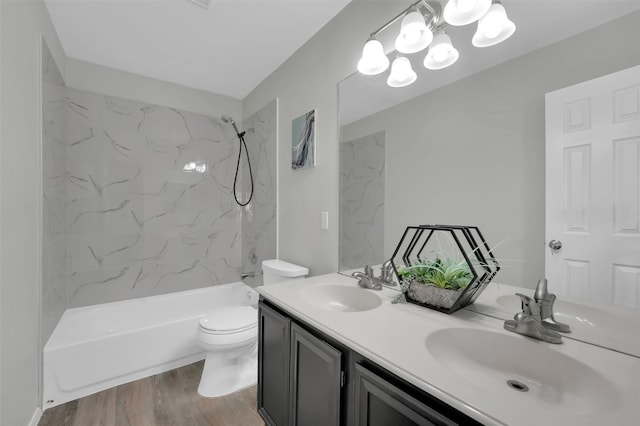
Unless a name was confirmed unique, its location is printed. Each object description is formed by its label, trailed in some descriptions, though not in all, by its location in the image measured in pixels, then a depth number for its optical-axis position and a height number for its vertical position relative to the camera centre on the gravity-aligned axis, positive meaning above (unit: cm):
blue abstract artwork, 192 +54
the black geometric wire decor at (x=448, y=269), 98 -21
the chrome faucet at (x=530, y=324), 78 -33
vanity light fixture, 101 +77
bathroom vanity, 56 -40
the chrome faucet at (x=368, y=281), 135 -34
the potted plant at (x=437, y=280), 99 -25
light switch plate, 183 -4
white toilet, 182 -90
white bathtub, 174 -97
